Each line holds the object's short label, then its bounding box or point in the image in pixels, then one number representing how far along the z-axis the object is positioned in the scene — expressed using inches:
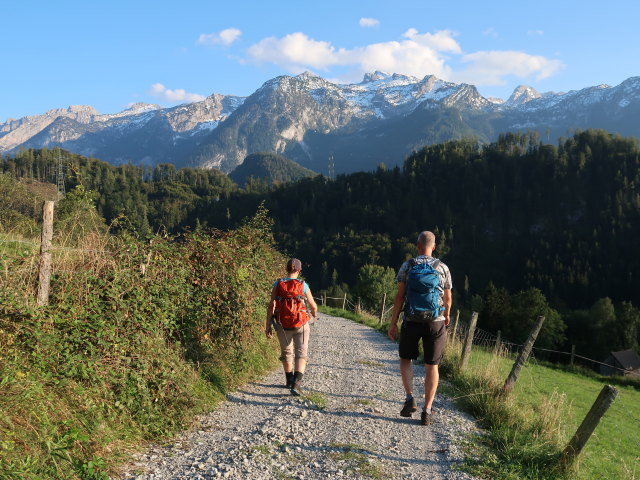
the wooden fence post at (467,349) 346.9
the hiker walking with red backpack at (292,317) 258.8
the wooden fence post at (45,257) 186.2
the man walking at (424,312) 210.7
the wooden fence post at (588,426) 180.2
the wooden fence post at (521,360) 269.0
